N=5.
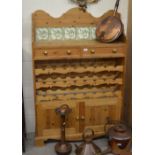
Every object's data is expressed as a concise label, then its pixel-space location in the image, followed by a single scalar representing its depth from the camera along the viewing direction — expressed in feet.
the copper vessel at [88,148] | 7.45
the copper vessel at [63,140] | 7.79
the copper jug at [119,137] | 7.75
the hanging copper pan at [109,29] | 8.14
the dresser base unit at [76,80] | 8.16
